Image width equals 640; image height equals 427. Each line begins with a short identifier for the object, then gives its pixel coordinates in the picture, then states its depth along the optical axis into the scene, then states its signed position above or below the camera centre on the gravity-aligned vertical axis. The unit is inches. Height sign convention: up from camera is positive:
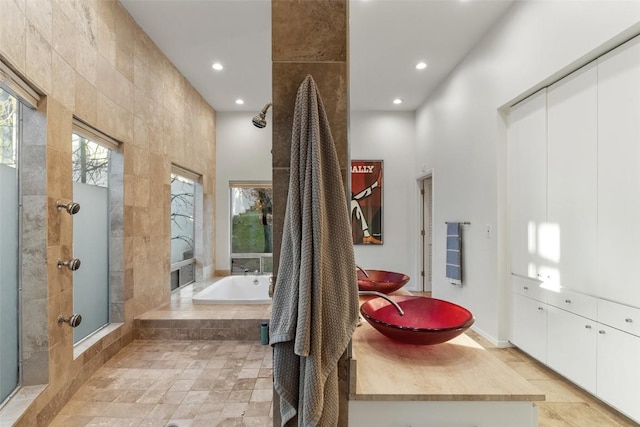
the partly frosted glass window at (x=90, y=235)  84.0 -6.3
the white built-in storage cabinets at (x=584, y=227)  65.2 -3.5
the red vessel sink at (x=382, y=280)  61.2 -14.9
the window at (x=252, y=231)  189.9 -10.9
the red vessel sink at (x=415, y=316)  38.5 -15.8
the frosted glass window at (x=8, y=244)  60.0 -6.3
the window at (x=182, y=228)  153.3 -7.5
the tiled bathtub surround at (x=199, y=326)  107.2 -40.8
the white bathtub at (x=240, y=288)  153.1 -40.1
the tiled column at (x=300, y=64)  36.6 +18.5
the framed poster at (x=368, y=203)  191.6 +7.1
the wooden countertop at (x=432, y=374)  31.6 -18.8
